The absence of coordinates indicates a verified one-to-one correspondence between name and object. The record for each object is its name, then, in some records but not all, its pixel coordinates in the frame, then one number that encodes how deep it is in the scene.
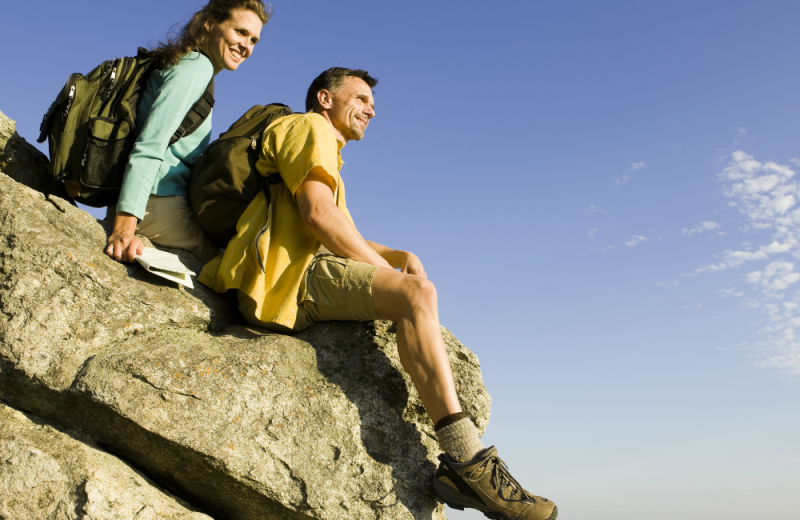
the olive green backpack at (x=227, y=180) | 4.27
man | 3.55
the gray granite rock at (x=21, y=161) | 4.87
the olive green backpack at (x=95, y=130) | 4.40
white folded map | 4.05
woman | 4.23
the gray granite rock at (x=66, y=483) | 3.25
